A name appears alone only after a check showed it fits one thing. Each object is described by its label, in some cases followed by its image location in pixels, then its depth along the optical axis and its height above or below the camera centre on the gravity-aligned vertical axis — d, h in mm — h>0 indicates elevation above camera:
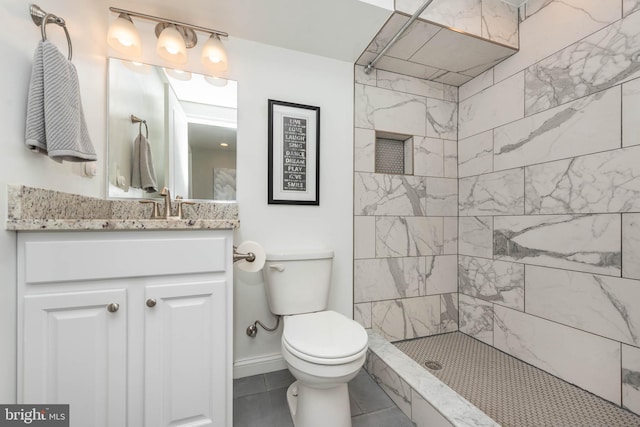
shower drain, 1552 -906
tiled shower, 1247 +70
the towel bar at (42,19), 885 +673
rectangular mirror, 1437 +458
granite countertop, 799 -8
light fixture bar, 1369 +1040
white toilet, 1013 -530
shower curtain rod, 1348 +1045
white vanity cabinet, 824 -386
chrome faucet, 1298 +53
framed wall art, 1646 +383
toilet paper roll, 1322 -208
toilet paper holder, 1282 -213
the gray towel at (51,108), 850 +341
